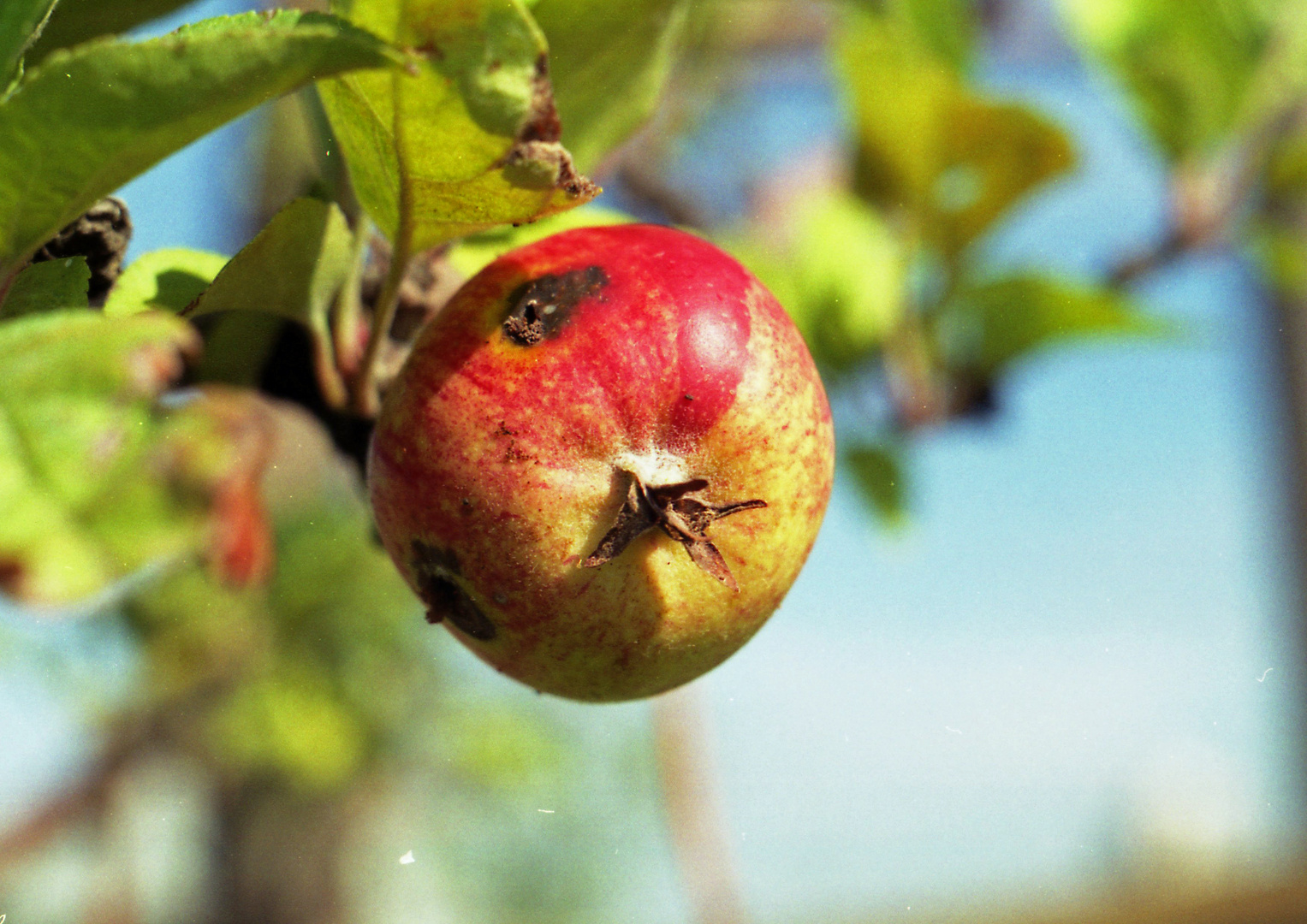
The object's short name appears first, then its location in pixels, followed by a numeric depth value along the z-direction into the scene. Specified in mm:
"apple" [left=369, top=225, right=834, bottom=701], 214
